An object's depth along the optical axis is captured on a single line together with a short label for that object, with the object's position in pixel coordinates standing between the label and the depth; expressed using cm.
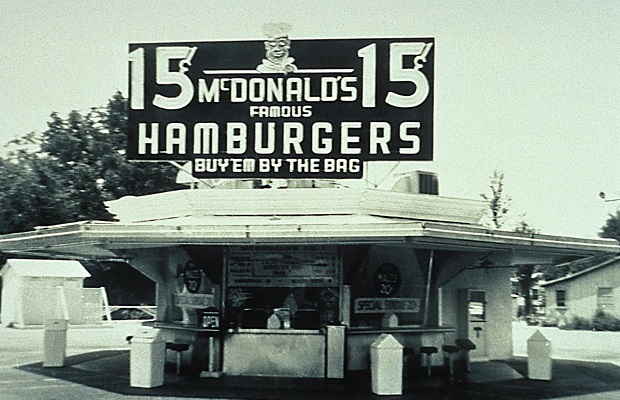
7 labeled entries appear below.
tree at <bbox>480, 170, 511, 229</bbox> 5572
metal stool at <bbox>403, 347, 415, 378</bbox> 1853
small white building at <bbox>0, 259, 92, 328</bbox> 3453
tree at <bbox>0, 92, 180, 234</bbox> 4756
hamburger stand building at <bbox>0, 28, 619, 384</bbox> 1756
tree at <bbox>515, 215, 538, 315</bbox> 5666
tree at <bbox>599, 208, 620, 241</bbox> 7844
